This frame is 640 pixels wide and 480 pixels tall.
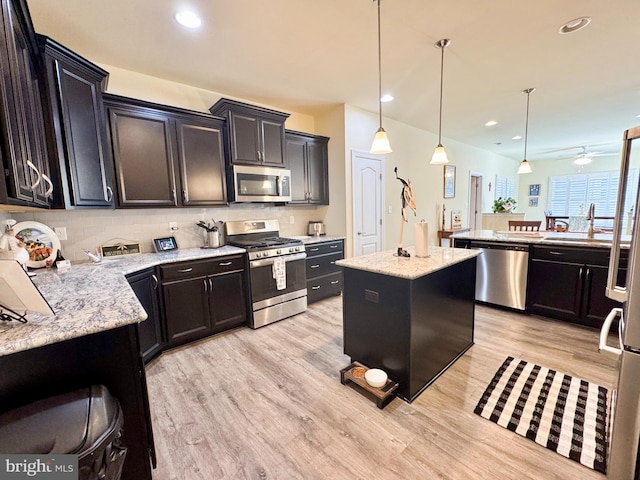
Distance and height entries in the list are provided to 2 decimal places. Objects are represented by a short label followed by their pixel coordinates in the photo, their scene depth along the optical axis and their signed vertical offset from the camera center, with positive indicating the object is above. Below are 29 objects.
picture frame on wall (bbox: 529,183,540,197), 9.48 +0.52
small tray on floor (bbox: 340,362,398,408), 1.84 -1.24
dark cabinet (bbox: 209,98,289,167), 3.11 +0.95
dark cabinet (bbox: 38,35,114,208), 1.86 +0.66
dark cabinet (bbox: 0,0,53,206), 1.14 +0.52
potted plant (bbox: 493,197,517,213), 5.81 -0.03
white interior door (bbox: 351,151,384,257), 4.11 +0.11
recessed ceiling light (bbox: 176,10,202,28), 1.99 +1.45
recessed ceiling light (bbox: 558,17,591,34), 2.18 +1.45
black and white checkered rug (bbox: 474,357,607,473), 1.52 -1.32
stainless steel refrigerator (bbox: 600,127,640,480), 1.16 -0.69
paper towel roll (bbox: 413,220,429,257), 2.24 -0.25
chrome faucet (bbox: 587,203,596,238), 2.96 -0.15
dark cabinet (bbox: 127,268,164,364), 2.25 -0.84
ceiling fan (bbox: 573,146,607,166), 6.66 +1.37
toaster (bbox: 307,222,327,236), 4.28 -0.27
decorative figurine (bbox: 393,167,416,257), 2.24 +0.08
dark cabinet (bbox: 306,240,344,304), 3.73 -0.83
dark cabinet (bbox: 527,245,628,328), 2.74 -0.85
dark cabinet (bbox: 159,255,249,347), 2.58 -0.83
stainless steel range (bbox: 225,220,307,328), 3.08 -0.68
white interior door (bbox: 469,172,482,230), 7.45 +0.09
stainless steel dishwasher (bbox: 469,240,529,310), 3.22 -0.82
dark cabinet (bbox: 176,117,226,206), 2.90 +0.59
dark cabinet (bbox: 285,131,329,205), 3.84 +0.64
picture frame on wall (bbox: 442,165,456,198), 6.03 +0.57
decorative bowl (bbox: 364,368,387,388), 1.90 -1.17
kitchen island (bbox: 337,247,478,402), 1.87 -0.78
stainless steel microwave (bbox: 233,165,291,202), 3.23 +0.35
